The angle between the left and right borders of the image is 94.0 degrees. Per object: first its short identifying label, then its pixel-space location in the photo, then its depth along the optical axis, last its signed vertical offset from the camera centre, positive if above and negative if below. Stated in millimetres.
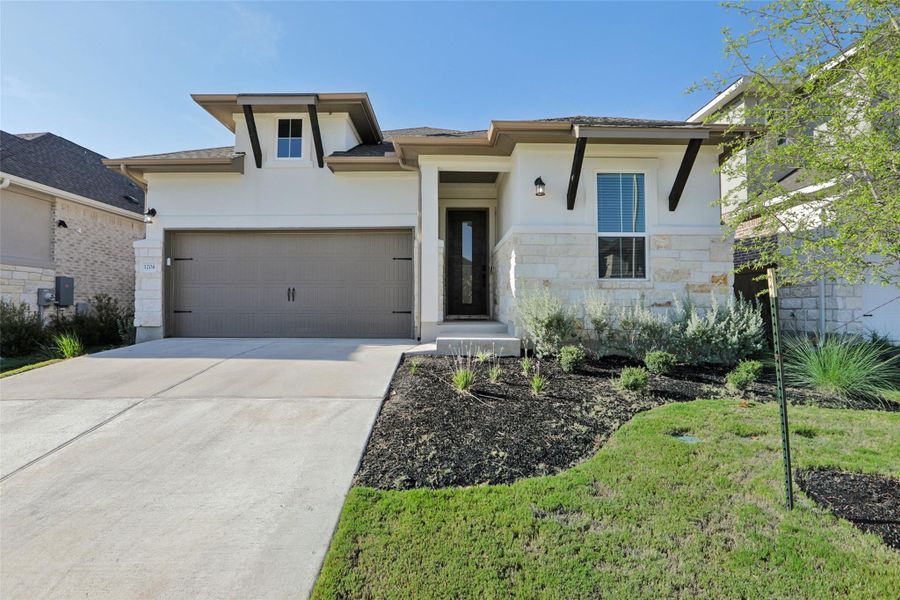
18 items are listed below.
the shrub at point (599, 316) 6219 -185
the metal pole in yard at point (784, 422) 2545 -703
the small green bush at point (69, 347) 7309 -801
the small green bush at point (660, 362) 5469 -746
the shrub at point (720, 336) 6039 -450
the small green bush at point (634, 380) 4758 -864
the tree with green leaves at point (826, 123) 3002 +1520
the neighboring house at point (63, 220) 9789 +2175
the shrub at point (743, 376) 4945 -847
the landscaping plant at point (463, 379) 4738 -859
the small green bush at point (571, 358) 5527 -711
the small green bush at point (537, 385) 4718 -910
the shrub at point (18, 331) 8711 -623
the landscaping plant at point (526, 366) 5321 -794
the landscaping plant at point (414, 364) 5494 -846
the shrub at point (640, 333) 6230 -435
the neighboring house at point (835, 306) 7422 -12
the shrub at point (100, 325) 9648 -539
